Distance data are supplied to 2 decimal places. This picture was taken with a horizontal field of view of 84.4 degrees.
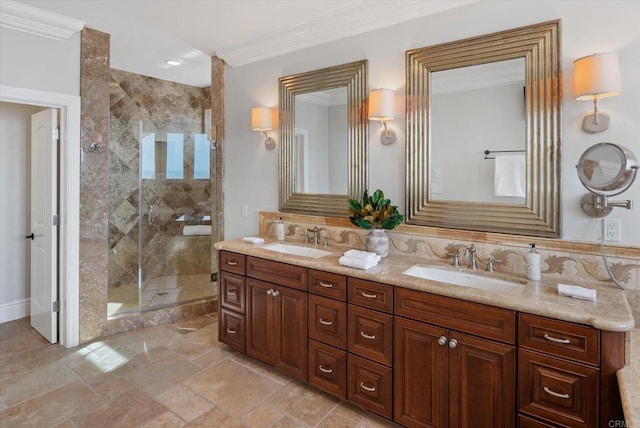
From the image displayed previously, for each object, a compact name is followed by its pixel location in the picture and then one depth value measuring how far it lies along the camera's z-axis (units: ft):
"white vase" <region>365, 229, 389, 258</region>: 8.02
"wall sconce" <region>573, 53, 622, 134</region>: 5.64
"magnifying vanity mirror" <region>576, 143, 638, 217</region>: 5.71
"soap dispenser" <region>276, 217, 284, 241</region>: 10.21
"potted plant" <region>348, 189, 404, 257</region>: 7.81
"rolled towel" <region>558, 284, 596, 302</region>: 5.25
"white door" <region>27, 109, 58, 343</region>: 9.99
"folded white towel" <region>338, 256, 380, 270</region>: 6.97
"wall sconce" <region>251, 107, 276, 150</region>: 10.40
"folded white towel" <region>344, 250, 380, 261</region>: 7.15
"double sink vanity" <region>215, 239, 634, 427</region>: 4.83
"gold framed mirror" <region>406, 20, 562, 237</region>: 6.54
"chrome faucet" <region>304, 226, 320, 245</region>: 9.70
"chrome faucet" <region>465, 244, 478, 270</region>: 7.10
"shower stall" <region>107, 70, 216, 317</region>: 13.20
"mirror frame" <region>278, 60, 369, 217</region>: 8.88
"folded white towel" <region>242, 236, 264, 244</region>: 9.70
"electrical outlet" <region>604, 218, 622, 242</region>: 6.05
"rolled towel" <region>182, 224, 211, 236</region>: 13.38
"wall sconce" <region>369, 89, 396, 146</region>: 8.07
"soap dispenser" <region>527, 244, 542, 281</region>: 6.33
